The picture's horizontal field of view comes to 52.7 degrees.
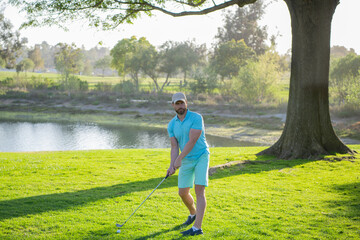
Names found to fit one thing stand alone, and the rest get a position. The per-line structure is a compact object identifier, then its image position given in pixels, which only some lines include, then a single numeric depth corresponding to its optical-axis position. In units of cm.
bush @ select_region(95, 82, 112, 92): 6091
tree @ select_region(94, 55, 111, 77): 11809
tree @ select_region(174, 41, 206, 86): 6431
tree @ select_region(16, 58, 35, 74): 9941
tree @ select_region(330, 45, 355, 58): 13988
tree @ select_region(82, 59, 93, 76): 13688
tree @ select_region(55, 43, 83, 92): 6636
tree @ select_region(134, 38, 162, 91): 6131
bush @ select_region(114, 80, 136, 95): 5881
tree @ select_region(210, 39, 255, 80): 6172
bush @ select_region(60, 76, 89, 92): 5978
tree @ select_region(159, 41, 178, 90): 6338
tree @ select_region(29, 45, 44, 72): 11494
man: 556
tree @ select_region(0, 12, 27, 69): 6869
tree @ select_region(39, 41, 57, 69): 17336
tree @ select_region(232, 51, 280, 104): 4588
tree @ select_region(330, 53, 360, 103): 5200
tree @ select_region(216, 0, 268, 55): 8031
